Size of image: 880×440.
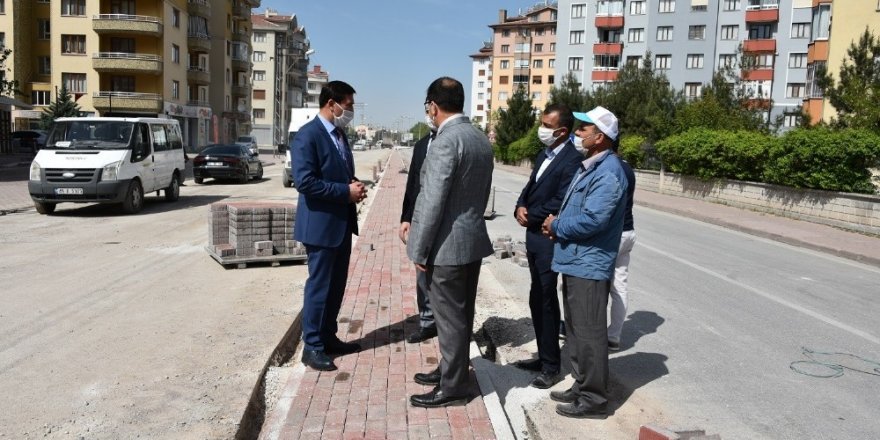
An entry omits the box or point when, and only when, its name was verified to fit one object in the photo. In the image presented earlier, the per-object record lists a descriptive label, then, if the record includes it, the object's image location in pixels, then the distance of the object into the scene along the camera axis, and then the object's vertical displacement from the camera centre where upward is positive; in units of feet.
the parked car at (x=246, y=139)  190.78 +2.60
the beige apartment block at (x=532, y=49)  333.01 +55.23
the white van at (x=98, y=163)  43.96 -1.44
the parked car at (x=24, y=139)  132.16 -0.04
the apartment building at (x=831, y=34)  91.66 +19.85
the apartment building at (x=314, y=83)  480.64 +52.30
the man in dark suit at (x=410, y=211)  18.13 -1.58
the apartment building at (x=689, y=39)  202.08 +41.02
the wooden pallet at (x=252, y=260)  28.99 -4.84
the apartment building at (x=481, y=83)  453.58 +50.96
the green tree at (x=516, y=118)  193.26 +11.77
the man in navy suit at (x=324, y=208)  15.58 -1.34
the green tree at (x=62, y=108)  132.46 +6.44
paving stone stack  29.35 -3.62
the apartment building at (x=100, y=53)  159.24 +21.48
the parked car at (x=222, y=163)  78.79 -1.94
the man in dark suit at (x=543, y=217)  15.46 -1.47
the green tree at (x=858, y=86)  65.26 +9.27
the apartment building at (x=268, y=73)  317.63 +36.65
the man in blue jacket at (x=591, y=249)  13.15 -1.74
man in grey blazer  12.69 -1.38
